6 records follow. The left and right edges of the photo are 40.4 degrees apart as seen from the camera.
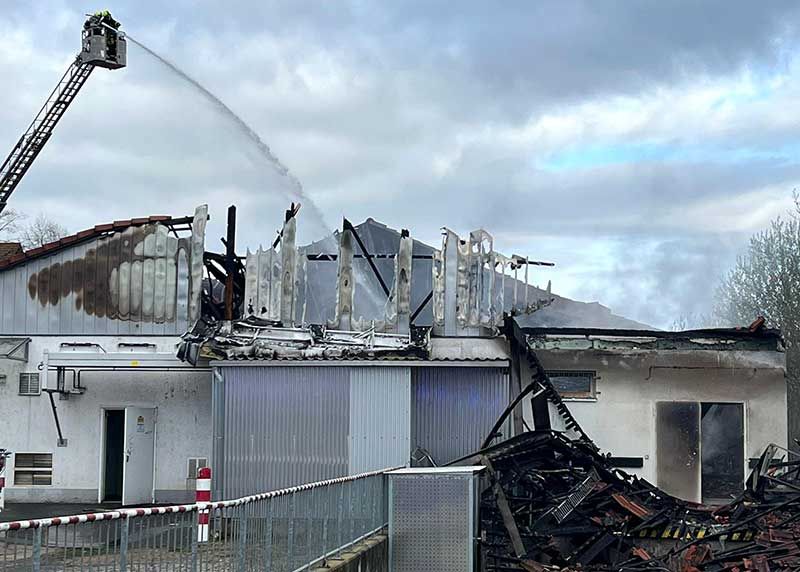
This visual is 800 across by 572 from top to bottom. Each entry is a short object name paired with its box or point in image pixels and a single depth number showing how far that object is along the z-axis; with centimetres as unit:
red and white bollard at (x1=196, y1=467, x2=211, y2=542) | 1404
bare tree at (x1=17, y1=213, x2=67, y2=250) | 6438
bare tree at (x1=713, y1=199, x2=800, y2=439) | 4162
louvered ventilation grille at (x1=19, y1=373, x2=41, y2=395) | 2173
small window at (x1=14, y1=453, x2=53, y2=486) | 2150
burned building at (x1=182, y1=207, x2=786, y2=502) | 1914
